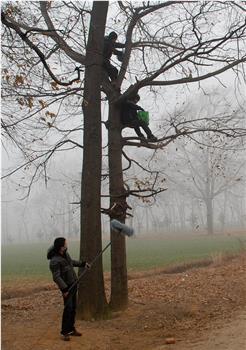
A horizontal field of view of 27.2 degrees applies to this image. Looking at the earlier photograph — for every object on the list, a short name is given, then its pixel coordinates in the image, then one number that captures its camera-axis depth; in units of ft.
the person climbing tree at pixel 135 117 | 37.78
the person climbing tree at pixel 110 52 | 38.14
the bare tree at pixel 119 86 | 36.66
